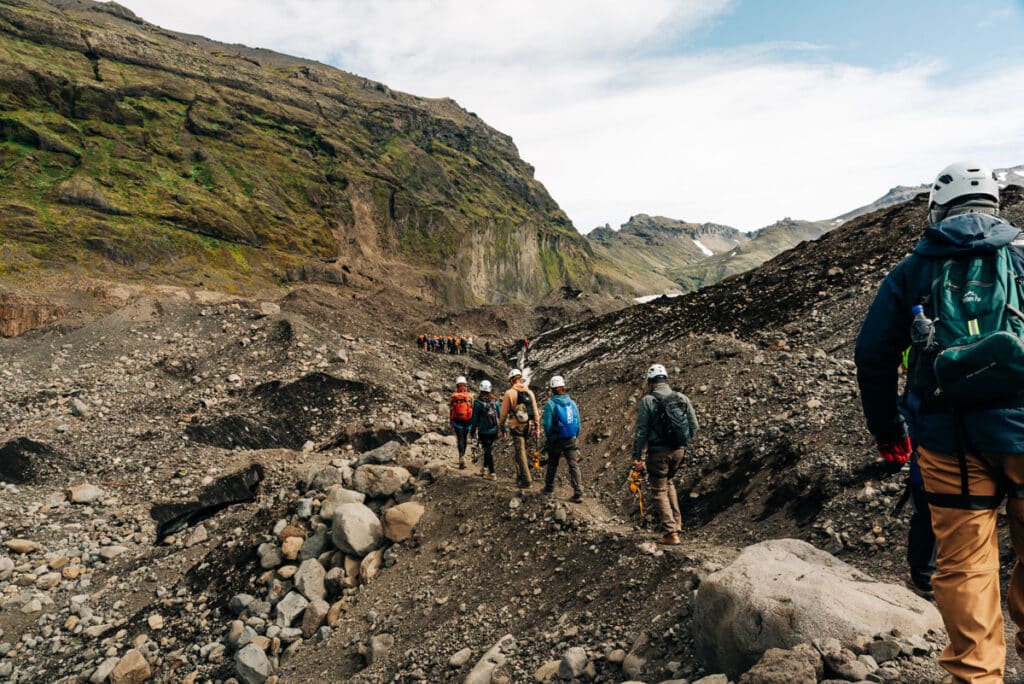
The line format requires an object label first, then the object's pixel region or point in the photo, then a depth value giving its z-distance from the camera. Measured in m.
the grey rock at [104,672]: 8.95
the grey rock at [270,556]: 10.61
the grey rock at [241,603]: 9.82
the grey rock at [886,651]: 3.90
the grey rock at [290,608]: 9.32
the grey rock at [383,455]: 12.95
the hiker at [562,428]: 9.58
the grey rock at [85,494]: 13.76
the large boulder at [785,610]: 4.34
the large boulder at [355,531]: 10.09
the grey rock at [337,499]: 11.09
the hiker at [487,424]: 11.62
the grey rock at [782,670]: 3.66
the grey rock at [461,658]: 7.04
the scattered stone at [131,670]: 8.89
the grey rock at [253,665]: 8.38
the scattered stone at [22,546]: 12.02
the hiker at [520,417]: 10.65
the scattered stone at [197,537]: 12.23
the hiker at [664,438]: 7.58
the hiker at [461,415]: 12.85
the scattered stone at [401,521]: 10.16
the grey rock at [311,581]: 9.73
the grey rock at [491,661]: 6.39
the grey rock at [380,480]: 11.45
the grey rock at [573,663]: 5.89
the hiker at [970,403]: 2.70
